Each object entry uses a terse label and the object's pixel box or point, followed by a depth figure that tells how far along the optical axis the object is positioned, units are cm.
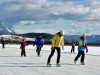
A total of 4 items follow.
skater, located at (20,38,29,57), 2142
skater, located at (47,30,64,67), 1304
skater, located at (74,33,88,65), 1467
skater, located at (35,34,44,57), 2078
